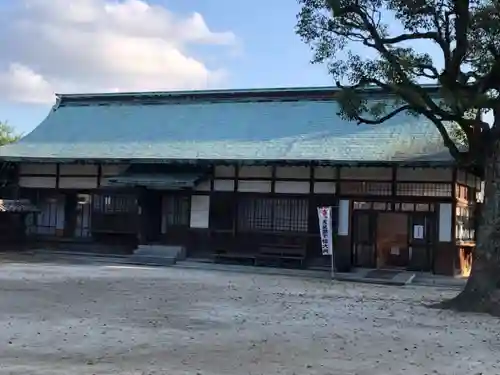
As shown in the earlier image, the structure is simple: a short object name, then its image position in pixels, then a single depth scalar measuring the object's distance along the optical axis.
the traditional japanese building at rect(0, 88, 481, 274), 19.28
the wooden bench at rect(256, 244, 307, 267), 20.07
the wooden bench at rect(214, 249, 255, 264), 20.48
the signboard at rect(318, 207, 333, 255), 17.62
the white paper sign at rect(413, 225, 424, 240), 19.30
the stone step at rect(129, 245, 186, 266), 20.45
